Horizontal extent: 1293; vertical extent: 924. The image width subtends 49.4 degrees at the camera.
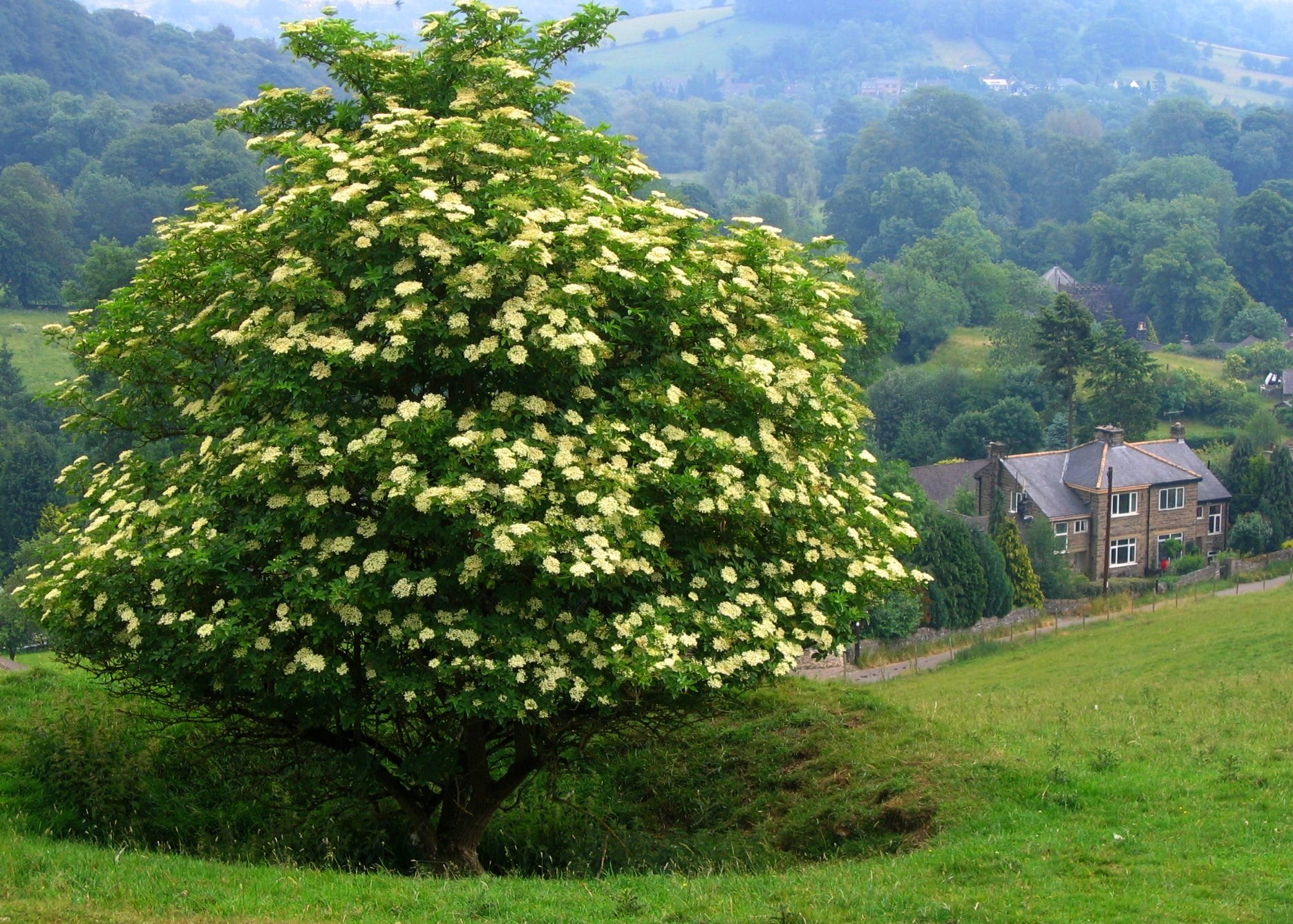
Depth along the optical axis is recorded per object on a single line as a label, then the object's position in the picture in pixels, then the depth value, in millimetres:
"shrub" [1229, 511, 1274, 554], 85812
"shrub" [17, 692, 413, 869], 17141
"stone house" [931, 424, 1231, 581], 82812
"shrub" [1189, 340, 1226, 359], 144250
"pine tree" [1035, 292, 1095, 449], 100500
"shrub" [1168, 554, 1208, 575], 84188
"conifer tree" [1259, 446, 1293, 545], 87875
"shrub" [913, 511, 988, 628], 66438
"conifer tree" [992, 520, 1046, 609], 73312
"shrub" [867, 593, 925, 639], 61156
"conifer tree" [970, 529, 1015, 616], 68875
